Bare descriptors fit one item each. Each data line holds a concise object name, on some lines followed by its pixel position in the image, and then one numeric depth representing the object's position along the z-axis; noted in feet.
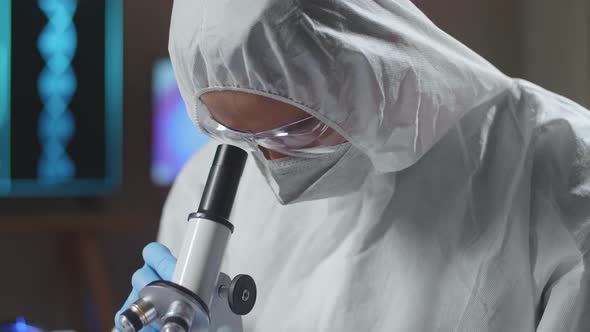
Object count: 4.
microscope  3.59
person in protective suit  3.71
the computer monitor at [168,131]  9.24
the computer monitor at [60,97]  8.53
